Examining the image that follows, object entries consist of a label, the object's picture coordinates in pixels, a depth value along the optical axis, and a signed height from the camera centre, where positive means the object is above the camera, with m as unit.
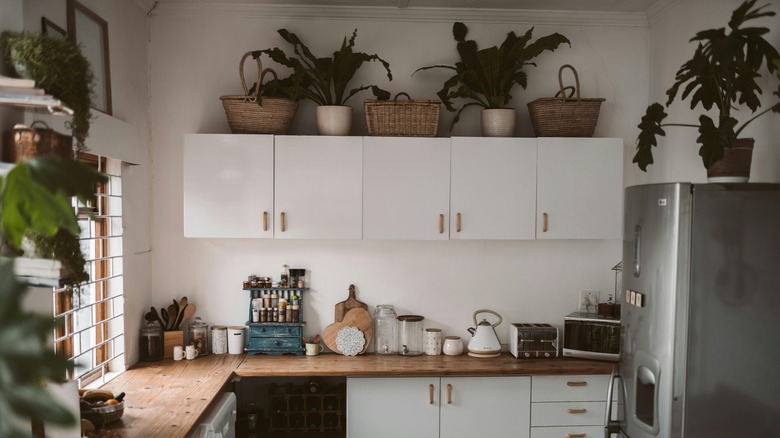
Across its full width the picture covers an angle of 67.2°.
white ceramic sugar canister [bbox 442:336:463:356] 3.60 -0.90
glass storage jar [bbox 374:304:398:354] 3.64 -0.82
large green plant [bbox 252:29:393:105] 3.35 +0.74
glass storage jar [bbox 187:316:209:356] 3.54 -0.84
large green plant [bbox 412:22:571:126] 3.38 +0.79
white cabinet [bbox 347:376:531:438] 3.28 -1.16
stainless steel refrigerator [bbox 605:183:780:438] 2.25 -0.43
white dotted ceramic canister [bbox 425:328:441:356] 3.61 -0.88
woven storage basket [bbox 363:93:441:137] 3.38 +0.48
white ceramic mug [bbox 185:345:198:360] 3.46 -0.91
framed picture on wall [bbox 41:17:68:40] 2.34 +0.69
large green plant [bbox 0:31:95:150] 1.81 +0.40
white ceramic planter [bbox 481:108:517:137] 3.47 +0.47
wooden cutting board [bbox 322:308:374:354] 3.62 -0.78
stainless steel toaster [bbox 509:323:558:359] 3.52 -0.85
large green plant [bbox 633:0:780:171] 2.31 +0.55
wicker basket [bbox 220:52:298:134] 3.32 +0.48
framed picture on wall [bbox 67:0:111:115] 2.63 +0.73
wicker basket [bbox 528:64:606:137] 3.43 +0.51
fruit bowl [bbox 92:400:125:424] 2.36 -0.87
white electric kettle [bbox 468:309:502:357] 3.53 -0.86
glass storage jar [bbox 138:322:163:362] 3.38 -0.84
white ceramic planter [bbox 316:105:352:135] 3.42 +0.46
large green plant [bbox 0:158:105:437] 0.83 -0.24
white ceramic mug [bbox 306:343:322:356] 3.57 -0.92
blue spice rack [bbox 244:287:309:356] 3.58 -0.86
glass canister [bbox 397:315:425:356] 3.62 -0.84
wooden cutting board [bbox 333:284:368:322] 3.67 -0.67
